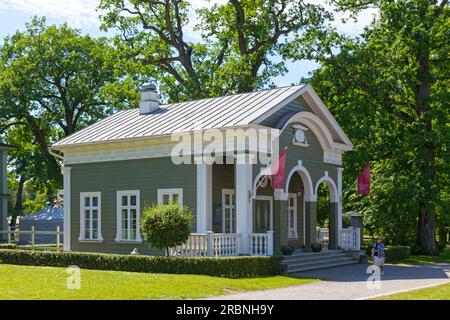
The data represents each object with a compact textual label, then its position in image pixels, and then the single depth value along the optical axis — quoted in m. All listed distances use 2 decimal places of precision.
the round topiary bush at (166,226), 21.38
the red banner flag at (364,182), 27.45
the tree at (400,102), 32.66
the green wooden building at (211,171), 23.23
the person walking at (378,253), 22.09
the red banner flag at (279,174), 22.59
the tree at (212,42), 41.47
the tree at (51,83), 48.25
